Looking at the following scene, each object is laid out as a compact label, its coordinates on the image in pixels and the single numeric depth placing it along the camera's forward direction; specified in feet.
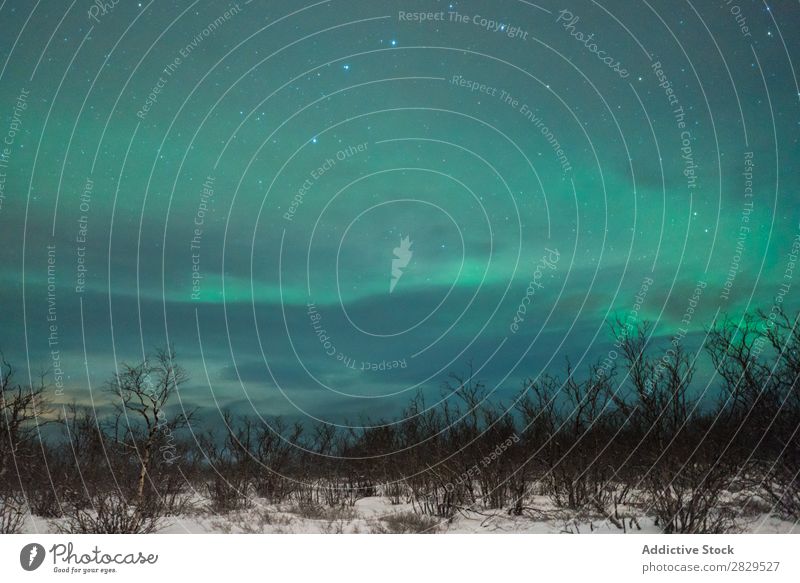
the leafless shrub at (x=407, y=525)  43.20
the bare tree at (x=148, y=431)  43.91
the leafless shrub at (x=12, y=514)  39.45
